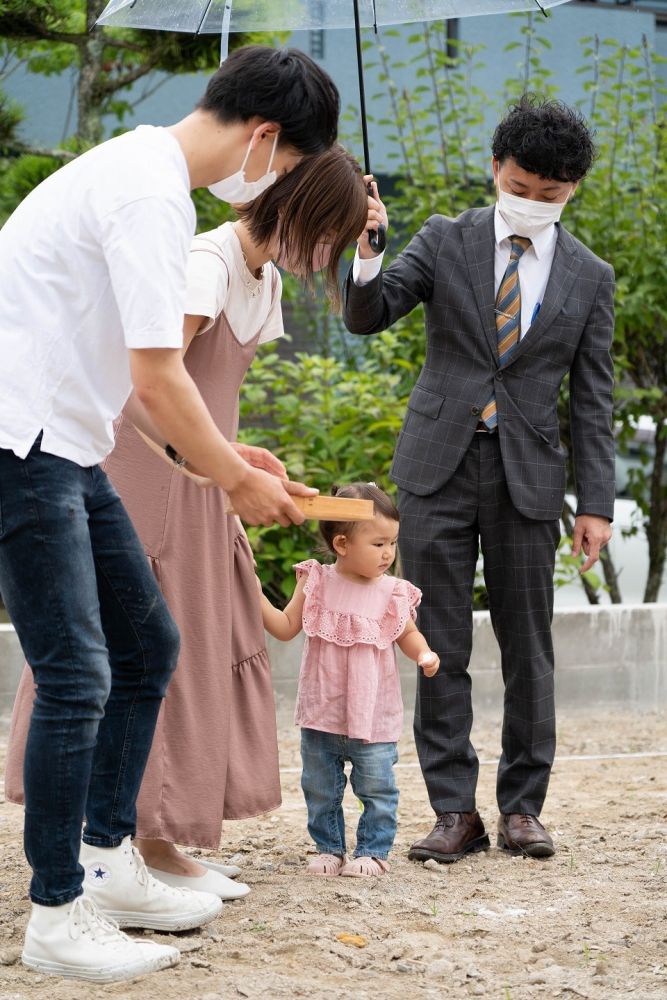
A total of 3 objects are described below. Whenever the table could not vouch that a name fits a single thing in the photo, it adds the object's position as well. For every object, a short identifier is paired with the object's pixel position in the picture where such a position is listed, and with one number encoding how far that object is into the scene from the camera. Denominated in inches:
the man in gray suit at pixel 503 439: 147.3
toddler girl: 138.0
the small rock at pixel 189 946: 113.4
